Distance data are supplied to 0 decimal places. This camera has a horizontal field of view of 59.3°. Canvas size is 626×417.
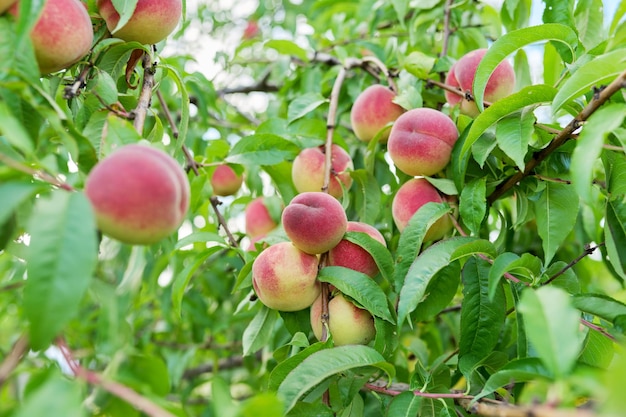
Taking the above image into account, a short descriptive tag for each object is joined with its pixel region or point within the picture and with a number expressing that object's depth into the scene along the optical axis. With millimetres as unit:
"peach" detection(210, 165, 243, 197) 1852
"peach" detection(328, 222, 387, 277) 1081
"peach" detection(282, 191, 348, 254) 1033
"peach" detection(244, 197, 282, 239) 1597
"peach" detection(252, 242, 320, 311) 1034
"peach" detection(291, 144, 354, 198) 1335
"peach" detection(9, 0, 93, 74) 772
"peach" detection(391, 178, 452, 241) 1149
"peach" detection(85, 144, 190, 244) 625
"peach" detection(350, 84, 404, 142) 1365
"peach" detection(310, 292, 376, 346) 1016
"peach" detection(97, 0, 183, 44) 924
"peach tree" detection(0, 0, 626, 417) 597
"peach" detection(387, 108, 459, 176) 1156
